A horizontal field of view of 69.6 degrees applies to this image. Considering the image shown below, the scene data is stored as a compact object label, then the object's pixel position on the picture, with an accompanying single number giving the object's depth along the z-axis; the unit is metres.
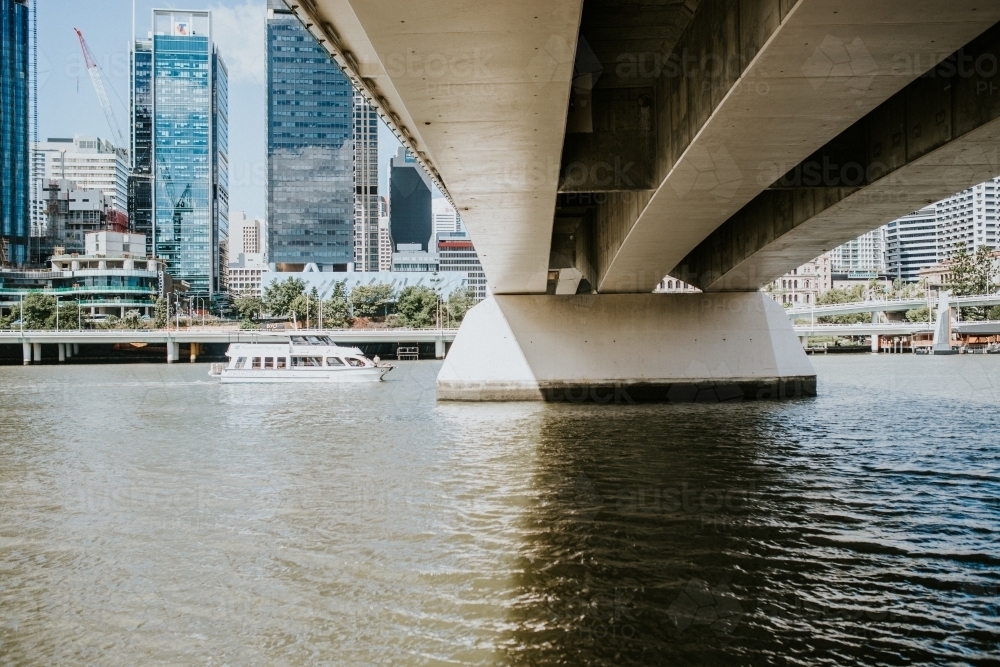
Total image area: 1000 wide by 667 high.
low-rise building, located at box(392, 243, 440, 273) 193.00
